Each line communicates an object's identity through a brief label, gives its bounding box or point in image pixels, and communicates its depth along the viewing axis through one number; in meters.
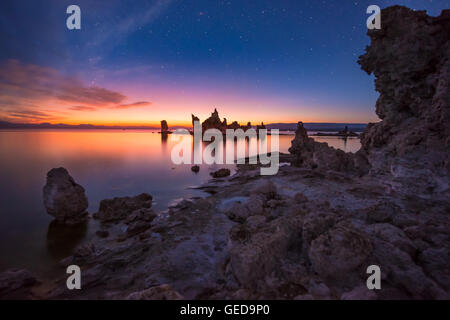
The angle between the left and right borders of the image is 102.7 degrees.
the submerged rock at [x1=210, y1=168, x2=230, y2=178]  20.16
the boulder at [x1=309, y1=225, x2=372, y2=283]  3.69
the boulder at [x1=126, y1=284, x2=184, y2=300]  3.01
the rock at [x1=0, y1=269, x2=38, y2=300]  4.84
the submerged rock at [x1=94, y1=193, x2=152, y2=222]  9.64
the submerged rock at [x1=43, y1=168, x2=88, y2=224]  9.19
